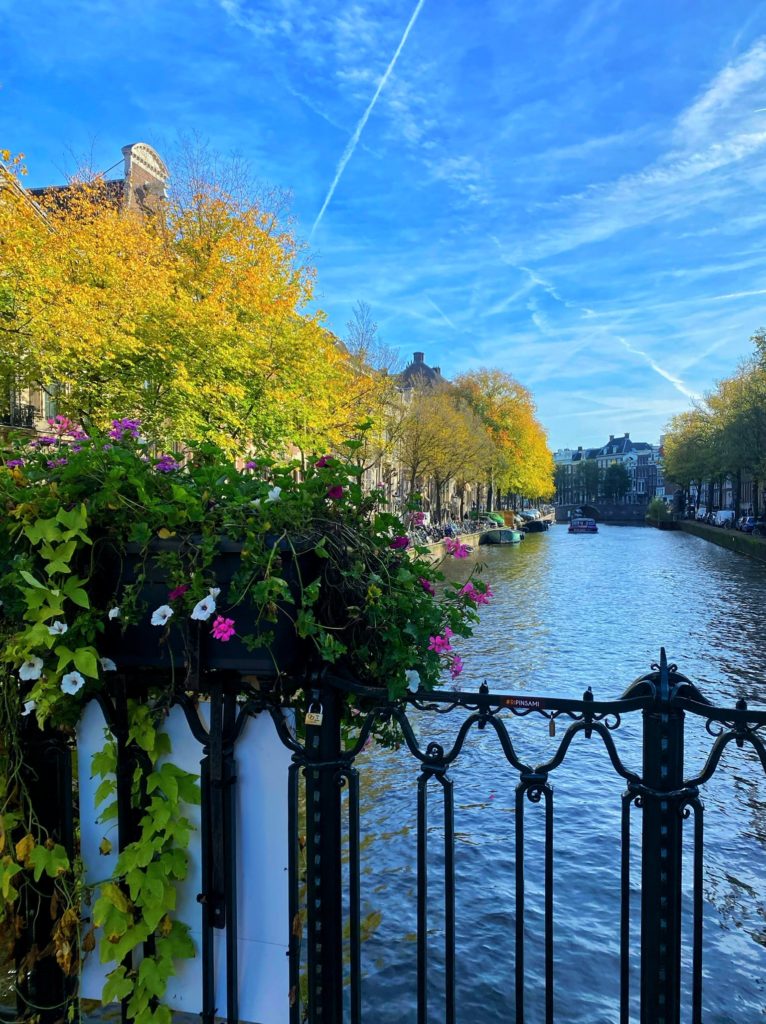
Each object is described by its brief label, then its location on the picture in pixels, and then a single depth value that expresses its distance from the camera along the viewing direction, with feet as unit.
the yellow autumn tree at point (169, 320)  51.24
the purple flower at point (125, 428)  9.39
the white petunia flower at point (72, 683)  7.47
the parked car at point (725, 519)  202.87
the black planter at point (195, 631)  7.54
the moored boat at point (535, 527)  258.24
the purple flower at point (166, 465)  8.65
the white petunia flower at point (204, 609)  7.13
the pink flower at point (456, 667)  8.77
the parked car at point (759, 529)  152.10
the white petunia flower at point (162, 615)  7.38
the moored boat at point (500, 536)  189.57
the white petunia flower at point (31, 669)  7.52
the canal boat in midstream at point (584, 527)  258.80
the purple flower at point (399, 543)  8.13
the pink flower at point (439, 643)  7.93
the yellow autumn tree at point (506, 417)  222.48
